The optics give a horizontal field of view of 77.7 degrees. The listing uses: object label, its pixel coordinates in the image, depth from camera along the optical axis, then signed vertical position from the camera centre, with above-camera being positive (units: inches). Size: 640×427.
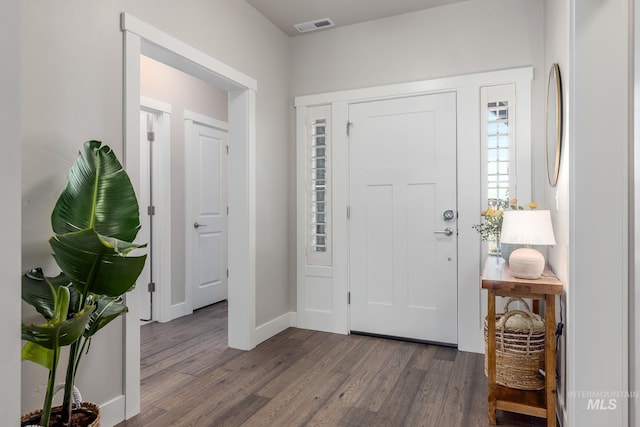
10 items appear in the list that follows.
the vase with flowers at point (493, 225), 101.3 -5.2
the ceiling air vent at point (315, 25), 136.6 +63.9
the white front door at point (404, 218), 126.6 -3.8
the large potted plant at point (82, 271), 54.4 -9.1
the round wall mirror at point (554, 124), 82.4 +18.7
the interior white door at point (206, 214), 168.6 -2.9
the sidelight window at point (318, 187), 143.7 +7.3
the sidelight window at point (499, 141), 118.3 +19.7
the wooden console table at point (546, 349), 77.0 -28.7
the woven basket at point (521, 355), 83.6 -31.5
